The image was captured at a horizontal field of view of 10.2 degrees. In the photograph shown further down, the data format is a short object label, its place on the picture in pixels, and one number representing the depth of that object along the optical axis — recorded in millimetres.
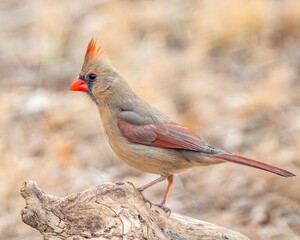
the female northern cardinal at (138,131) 9039
